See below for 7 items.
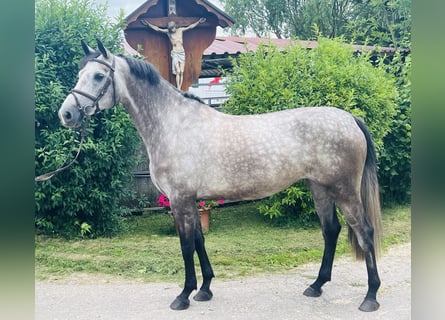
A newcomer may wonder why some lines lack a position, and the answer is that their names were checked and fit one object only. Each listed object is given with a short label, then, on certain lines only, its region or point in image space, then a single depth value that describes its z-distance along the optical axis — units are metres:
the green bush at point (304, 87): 6.37
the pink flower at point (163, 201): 6.42
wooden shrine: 6.26
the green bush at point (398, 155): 7.68
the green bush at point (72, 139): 5.68
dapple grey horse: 3.66
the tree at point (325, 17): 14.37
